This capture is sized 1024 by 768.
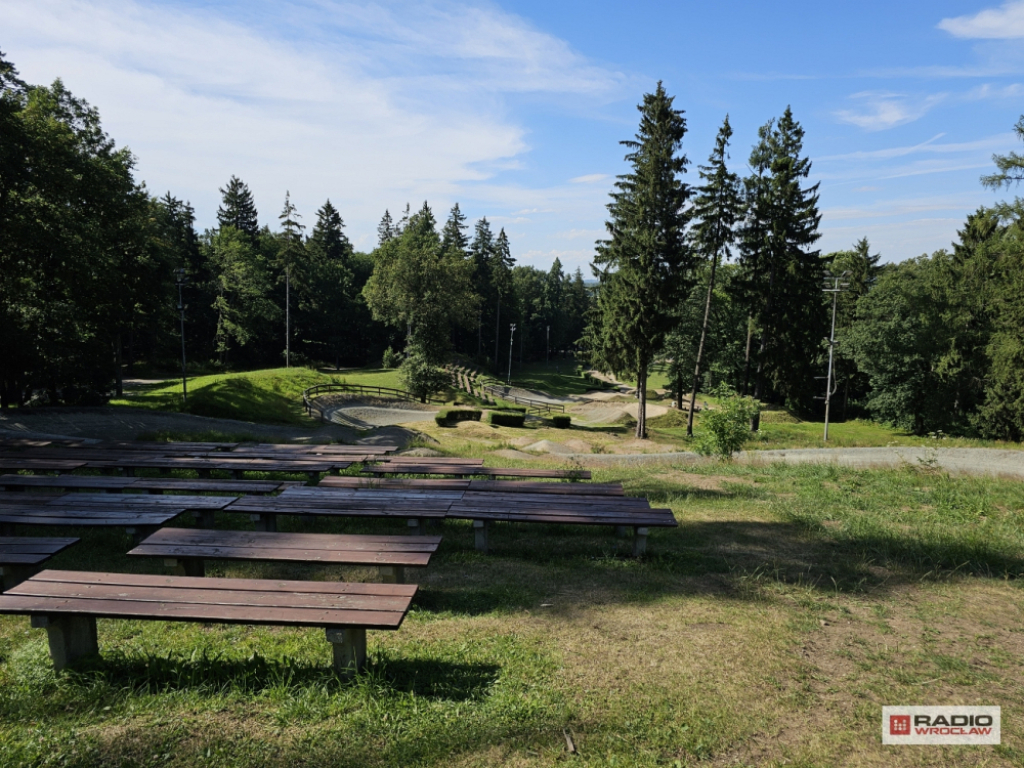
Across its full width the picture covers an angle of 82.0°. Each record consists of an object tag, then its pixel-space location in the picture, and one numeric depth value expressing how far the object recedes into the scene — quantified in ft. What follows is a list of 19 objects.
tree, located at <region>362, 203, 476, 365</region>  151.43
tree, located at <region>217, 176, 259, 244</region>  245.65
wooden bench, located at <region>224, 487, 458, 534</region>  23.18
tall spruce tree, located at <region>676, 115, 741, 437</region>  104.78
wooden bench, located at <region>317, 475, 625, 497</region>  28.09
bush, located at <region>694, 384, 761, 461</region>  50.29
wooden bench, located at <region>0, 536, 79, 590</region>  17.43
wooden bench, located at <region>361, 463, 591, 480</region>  34.47
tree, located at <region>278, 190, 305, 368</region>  194.70
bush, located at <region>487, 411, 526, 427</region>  117.84
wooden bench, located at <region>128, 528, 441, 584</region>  17.71
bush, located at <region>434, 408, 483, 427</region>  119.46
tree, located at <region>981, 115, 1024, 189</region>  72.25
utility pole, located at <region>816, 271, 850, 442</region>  117.91
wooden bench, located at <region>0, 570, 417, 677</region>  13.41
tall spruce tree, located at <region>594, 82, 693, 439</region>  99.86
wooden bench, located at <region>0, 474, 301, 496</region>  28.58
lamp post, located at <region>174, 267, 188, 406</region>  90.53
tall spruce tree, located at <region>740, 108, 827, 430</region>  120.16
